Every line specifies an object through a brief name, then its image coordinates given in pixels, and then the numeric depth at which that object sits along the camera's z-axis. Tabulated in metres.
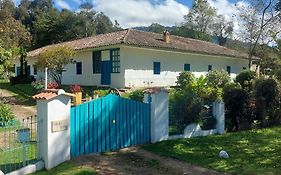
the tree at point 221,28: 43.37
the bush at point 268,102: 10.05
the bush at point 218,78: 18.99
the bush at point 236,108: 9.62
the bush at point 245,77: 15.65
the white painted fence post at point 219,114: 8.82
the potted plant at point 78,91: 12.86
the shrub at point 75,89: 14.61
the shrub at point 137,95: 10.77
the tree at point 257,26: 24.26
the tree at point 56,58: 17.64
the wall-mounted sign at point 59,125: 5.41
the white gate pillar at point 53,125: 5.35
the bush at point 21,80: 24.98
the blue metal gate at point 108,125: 6.01
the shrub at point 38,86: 18.12
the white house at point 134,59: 18.14
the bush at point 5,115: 10.25
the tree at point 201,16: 42.82
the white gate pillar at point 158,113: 7.27
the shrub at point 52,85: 15.91
